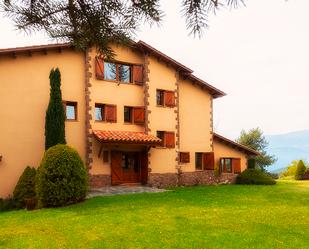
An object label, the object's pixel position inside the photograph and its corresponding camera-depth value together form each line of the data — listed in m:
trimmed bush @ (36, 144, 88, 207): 17.72
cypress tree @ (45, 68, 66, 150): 21.42
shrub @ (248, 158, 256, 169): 32.88
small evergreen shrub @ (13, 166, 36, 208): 20.03
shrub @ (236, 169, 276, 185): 30.34
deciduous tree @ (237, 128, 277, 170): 57.03
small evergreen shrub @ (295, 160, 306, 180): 41.09
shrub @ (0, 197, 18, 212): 19.95
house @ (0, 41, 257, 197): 22.23
